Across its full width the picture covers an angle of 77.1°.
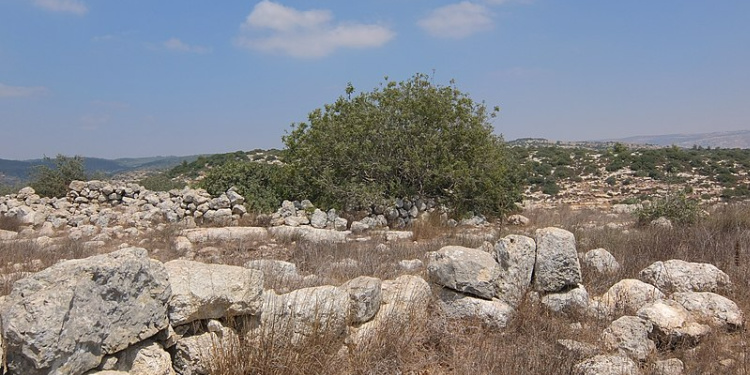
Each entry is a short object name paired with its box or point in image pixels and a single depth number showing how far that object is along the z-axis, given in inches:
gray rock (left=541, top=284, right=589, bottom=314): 196.1
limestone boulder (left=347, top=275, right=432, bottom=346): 156.8
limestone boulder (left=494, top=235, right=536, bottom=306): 191.8
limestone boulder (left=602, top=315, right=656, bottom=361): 161.3
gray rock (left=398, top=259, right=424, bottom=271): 252.2
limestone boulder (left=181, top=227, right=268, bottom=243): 379.2
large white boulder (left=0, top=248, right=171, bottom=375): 101.2
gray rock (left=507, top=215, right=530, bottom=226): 478.0
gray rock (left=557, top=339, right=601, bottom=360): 150.0
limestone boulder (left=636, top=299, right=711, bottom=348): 170.7
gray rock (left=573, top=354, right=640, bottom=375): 139.3
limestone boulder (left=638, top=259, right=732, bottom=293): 219.3
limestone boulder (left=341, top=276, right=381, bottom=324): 162.6
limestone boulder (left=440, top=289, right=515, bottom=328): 180.2
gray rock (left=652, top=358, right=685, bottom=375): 146.3
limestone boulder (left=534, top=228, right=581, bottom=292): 199.6
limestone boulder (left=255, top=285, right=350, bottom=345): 143.0
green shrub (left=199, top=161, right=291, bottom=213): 498.6
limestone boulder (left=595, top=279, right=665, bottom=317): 195.8
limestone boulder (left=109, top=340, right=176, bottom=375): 119.0
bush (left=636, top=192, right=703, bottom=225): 399.2
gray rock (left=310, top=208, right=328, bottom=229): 442.3
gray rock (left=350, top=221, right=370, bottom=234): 437.4
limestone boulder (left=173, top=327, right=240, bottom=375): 130.0
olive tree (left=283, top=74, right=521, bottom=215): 494.6
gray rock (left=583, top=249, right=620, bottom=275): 245.6
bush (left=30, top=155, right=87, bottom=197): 592.7
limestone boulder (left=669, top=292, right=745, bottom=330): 183.9
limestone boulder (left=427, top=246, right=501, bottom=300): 185.5
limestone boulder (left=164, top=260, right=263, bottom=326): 131.3
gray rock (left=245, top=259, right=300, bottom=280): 194.9
